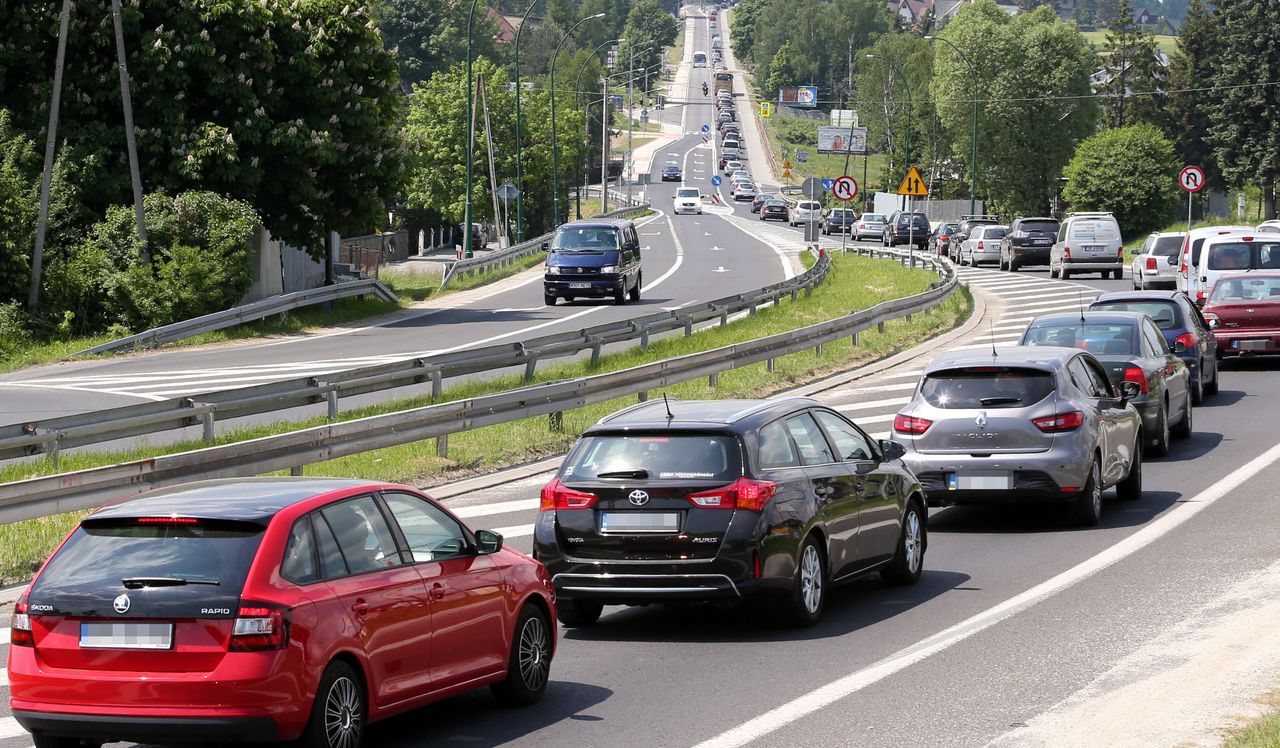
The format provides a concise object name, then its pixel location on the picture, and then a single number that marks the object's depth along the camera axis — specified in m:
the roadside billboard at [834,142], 180.62
